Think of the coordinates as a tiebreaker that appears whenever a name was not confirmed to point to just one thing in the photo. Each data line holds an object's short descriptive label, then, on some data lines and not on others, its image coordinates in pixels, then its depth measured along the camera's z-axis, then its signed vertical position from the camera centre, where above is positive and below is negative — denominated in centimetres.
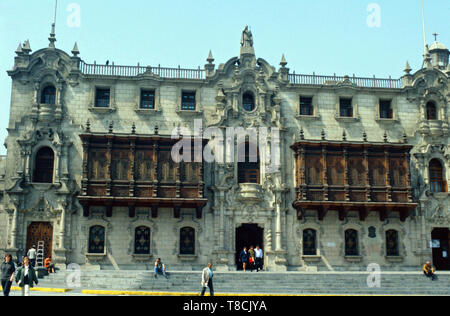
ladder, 3241 -49
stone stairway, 2661 -177
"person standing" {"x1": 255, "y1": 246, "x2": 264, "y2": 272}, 3186 -50
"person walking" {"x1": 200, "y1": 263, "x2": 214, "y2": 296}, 2133 -118
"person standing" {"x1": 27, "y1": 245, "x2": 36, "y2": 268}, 2989 -34
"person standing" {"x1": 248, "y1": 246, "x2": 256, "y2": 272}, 3191 -56
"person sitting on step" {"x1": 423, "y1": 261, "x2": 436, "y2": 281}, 2927 -125
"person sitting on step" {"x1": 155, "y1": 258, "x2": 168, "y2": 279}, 2780 -107
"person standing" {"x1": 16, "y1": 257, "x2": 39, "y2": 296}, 1812 -93
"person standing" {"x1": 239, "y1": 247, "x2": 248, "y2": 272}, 3181 -51
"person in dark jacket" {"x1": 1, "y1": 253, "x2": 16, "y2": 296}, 1798 -89
